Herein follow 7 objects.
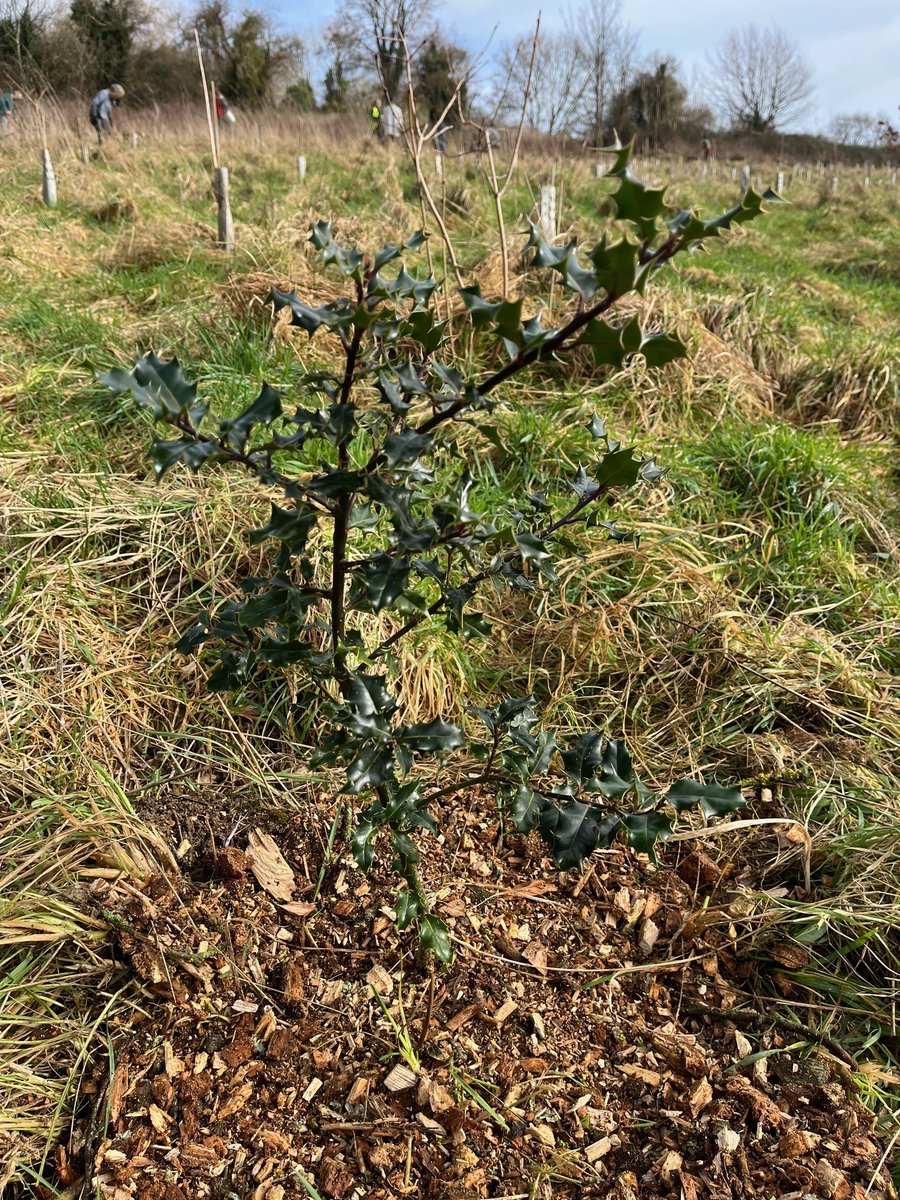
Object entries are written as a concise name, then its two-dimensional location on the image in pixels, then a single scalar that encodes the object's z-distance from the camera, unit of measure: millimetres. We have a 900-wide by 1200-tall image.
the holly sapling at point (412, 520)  785
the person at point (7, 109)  9961
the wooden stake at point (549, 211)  4547
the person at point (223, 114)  13189
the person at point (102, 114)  11758
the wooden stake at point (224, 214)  4867
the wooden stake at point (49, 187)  7020
